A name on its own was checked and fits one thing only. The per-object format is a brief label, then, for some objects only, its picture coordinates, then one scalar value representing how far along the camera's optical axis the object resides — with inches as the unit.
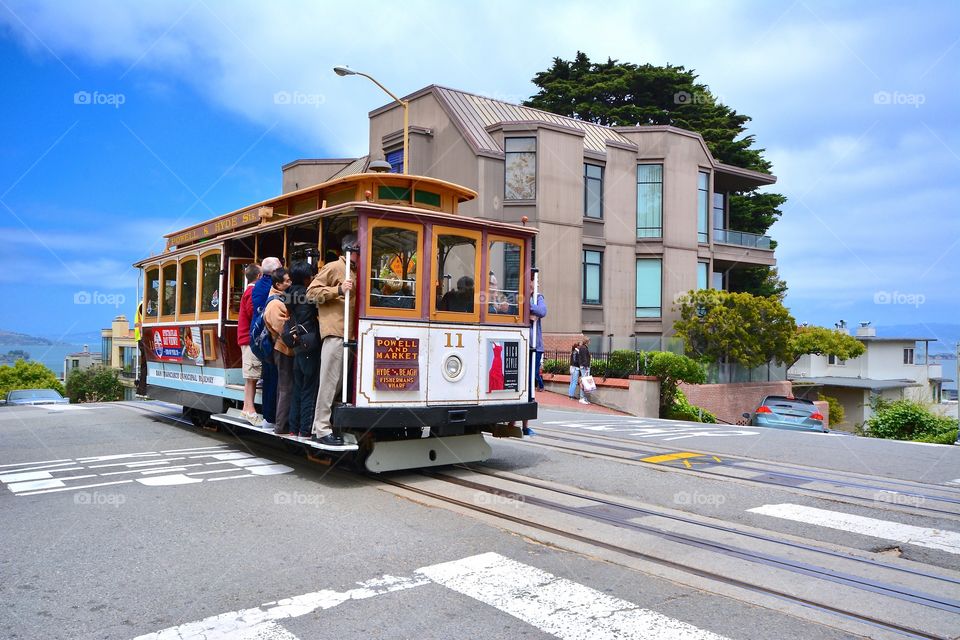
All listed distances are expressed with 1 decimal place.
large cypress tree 1760.6
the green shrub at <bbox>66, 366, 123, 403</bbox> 1969.4
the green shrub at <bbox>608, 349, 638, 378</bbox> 967.0
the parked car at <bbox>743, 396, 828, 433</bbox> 702.5
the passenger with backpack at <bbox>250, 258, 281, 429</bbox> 354.0
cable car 310.3
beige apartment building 1075.9
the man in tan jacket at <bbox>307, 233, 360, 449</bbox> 309.6
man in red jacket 379.9
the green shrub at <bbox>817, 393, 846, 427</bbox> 1465.3
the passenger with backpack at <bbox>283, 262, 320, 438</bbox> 321.4
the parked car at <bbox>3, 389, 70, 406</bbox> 869.2
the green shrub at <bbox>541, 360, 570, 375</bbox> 1009.5
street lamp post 703.7
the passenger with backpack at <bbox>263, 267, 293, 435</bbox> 343.3
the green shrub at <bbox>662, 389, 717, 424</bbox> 940.6
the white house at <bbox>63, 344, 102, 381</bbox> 2953.0
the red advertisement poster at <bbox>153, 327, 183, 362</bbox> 495.6
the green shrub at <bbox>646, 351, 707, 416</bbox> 956.6
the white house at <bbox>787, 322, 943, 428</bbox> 1843.5
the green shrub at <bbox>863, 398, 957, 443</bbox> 663.8
